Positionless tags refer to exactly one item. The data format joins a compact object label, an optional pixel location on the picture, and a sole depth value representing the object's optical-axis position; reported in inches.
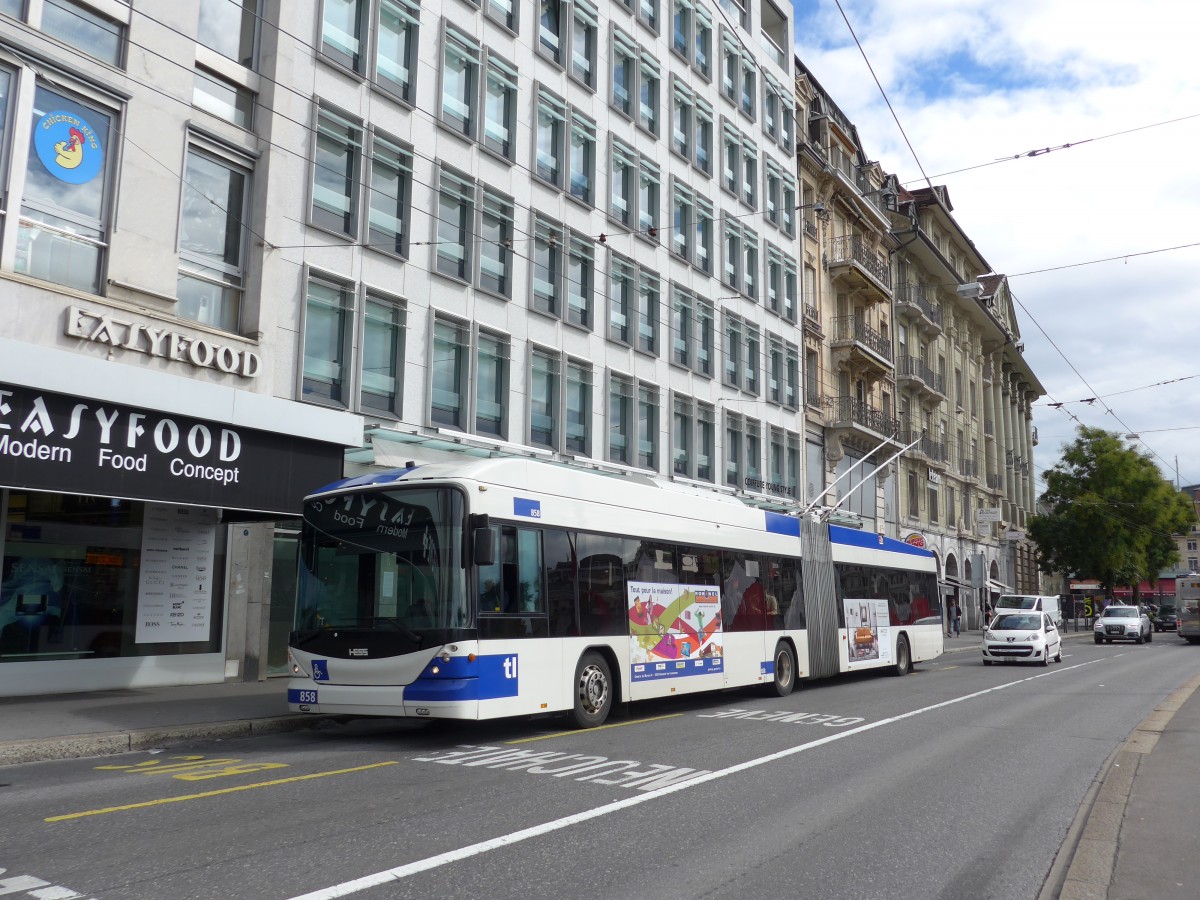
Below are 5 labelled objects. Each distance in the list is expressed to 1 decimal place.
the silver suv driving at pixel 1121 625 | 1720.0
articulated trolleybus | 430.6
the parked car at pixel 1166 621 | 2785.4
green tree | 2472.9
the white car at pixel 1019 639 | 1059.9
